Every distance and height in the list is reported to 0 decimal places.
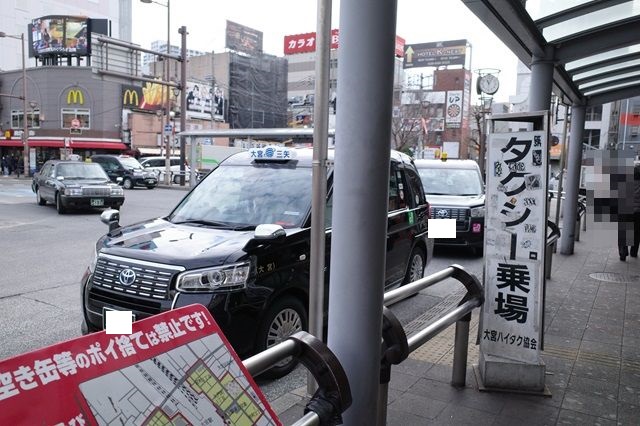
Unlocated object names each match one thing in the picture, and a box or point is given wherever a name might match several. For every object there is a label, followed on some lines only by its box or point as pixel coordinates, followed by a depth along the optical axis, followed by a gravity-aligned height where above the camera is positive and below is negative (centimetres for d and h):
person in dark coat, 802 -86
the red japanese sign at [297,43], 6588 +1589
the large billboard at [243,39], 8306 +2070
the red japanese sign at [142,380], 122 -59
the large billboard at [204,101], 5512 +669
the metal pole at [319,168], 305 -2
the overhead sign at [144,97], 4553 +574
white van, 3412 -47
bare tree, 4988 +424
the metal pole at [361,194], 212 -11
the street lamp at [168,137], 3057 +139
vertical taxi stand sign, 376 -62
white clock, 2080 +356
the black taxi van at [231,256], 399 -77
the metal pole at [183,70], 2826 +505
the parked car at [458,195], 996 -54
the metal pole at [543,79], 573 +105
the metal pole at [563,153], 1035 +54
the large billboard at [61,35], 4750 +1130
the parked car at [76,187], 1554 -90
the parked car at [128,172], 2905 -73
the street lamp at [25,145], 3795 +82
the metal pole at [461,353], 393 -140
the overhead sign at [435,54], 7738 +1772
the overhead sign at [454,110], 5056 +589
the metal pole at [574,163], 939 +20
